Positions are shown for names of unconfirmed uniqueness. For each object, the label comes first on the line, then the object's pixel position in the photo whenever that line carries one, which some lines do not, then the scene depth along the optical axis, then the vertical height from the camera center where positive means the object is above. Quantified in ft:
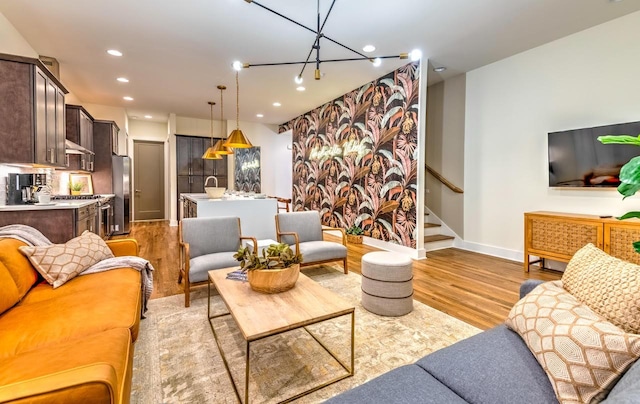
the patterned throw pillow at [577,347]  3.23 -1.79
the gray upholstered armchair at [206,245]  9.27 -1.64
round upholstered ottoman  8.62 -2.56
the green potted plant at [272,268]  6.56 -1.57
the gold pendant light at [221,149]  19.26 +3.26
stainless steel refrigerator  21.71 +0.46
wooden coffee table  5.24 -2.19
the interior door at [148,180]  29.58 +1.85
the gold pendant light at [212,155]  19.99 +3.04
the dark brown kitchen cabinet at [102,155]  20.99 +3.05
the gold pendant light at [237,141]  14.97 +2.89
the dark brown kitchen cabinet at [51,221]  10.59 -0.81
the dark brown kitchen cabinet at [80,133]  17.39 +3.96
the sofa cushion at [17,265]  6.20 -1.45
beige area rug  5.66 -3.54
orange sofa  3.16 -2.12
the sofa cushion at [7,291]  5.55 -1.78
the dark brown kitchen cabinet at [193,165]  27.48 +3.12
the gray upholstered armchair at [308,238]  11.82 -1.70
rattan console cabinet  10.35 -1.41
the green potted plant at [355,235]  19.01 -2.36
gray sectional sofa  3.43 -2.29
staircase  17.14 -2.30
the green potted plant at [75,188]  19.43 +0.68
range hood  15.65 +2.81
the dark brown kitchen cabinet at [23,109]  10.19 +3.13
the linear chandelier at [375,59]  8.68 +4.26
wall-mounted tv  11.21 +1.66
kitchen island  14.14 -0.63
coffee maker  11.78 +0.41
